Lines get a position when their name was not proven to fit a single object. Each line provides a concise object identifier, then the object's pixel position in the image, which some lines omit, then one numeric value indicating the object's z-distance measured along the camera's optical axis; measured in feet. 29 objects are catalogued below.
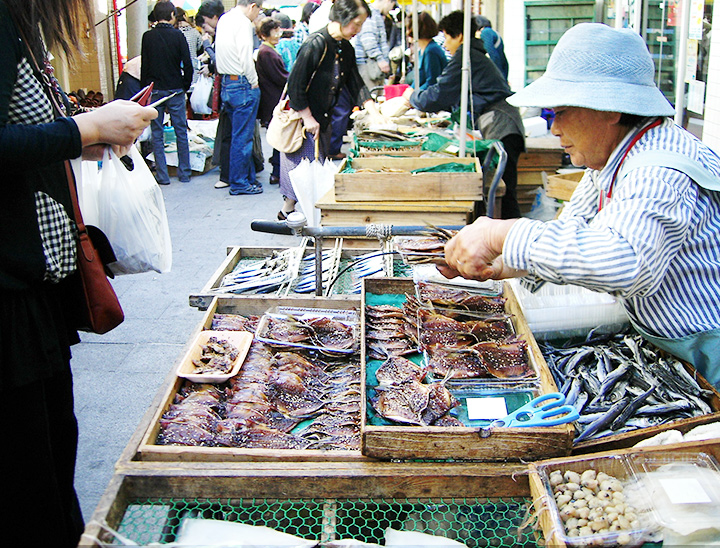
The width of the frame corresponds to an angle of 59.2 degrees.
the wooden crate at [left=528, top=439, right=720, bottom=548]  5.91
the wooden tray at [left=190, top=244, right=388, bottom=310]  11.18
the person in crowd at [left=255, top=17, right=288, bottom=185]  32.30
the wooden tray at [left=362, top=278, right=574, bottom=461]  6.33
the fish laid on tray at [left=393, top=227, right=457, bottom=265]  8.94
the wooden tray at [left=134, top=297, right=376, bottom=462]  6.61
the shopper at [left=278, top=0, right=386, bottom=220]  21.25
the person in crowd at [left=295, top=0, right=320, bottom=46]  45.34
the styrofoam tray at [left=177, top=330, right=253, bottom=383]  8.51
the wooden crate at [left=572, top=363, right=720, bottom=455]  6.59
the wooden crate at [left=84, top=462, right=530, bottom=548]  6.24
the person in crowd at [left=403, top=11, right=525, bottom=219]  22.12
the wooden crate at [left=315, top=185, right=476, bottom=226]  16.43
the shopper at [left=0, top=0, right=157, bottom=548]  6.66
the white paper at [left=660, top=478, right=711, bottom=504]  5.40
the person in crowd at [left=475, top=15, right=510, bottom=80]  30.68
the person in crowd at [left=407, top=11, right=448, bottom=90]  30.58
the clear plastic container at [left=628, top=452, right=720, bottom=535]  5.25
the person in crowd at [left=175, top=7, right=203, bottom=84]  41.75
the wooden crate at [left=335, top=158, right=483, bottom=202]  16.49
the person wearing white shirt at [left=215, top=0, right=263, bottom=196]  31.35
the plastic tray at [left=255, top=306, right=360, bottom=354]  9.36
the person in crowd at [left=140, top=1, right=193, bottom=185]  31.83
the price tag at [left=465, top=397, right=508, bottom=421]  7.41
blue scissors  6.47
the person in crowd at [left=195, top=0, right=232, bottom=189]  33.53
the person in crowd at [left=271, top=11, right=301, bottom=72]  44.80
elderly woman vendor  6.07
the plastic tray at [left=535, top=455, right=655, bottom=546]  5.25
